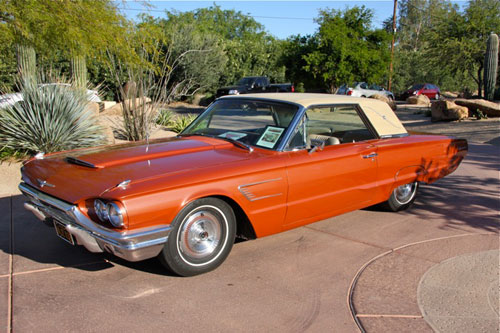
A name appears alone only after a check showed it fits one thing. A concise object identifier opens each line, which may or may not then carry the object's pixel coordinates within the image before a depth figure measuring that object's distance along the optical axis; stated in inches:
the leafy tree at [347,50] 789.2
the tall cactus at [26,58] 414.8
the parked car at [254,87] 987.3
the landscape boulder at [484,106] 633.0
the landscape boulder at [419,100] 1196.3
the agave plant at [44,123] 307.9
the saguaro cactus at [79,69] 542.1
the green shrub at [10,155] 305.1
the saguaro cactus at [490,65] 757.9
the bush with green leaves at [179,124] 477.9
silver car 925.8
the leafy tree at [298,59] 834.2
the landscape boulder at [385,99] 956.4
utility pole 1268.5
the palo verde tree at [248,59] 1300.4
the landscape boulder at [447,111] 639.8
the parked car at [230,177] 139.7
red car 1358.3
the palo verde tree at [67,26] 328.8
